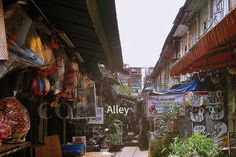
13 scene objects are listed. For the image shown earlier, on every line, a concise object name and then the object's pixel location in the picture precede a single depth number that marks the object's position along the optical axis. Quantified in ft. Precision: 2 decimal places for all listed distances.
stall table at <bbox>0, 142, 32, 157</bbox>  11.09
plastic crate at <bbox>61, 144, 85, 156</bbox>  26.71
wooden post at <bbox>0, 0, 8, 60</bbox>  8.72
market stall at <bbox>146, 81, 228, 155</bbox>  36.73
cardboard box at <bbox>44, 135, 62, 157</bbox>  23.09
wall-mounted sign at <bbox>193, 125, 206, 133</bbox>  37.96
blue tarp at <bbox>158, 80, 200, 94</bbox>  38.95
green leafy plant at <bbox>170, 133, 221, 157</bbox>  24.54
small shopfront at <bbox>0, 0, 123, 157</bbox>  11.20
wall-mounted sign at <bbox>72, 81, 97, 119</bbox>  25.69
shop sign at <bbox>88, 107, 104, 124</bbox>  51.24
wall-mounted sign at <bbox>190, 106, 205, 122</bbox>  37.84
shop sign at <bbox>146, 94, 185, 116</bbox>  40.36
